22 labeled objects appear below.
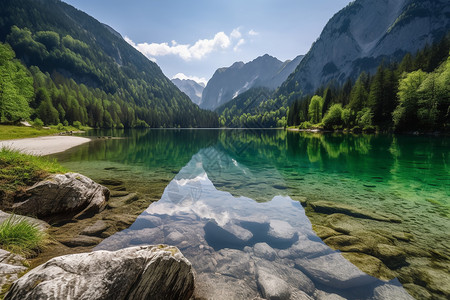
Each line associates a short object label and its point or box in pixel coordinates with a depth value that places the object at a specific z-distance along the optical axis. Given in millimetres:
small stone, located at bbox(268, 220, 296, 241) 8320
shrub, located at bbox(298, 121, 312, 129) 117262
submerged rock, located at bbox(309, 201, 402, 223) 9750
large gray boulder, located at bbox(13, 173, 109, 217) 8359
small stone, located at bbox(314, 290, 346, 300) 5199
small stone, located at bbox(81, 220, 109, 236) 7900
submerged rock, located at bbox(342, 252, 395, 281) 5852
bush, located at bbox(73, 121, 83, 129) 102812
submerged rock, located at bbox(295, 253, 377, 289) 5645
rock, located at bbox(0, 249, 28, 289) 3940
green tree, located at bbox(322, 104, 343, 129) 90312
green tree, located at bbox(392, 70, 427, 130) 62062
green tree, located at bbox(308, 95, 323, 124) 112625
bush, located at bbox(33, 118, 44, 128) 73162
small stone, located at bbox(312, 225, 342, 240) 8232
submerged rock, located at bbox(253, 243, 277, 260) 7018
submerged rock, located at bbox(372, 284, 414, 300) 5078
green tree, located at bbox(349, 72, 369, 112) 83750
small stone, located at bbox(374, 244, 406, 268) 6330
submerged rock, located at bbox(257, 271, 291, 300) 5137
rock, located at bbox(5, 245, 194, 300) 3207
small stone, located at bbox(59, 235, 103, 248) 7055
